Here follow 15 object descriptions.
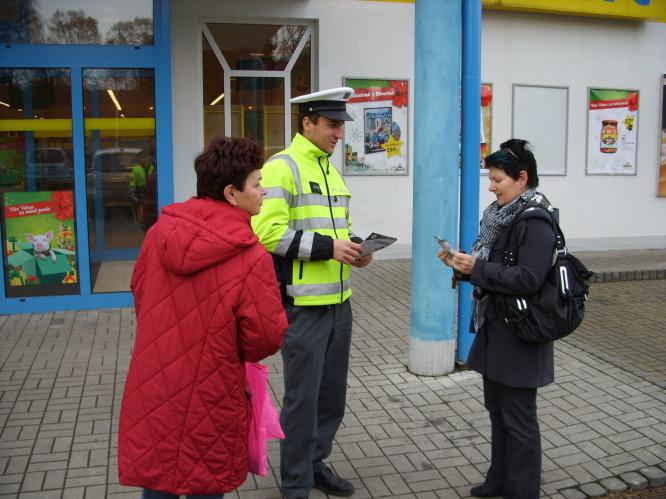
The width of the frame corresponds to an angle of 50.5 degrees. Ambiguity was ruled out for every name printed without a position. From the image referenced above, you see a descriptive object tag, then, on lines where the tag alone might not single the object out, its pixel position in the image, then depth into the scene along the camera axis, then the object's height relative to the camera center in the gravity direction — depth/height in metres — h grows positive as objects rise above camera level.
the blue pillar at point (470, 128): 5.32 +0.32
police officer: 3.27 -0.40
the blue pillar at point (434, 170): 5.22 +0.00
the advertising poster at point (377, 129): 9.98 +0.57
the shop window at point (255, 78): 9.59 +1.26
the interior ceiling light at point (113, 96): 7.59 +0.77
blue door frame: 7.38 +0.75
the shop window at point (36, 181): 7.46 -0.13
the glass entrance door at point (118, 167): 7.58 +0.02
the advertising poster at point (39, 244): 7.51 -0.81
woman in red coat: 2.39 -0.61
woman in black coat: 3.20 -0.68
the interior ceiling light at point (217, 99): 9.66 +0.95
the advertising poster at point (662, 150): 11.66 +0.33
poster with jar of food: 11.34 +0.62
